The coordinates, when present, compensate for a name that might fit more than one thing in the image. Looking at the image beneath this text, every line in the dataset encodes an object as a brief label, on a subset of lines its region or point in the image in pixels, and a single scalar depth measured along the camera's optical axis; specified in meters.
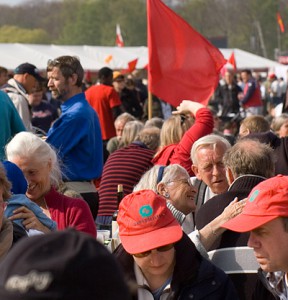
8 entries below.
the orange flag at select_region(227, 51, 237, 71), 52.58
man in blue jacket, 13.56
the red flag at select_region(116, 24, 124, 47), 74.21
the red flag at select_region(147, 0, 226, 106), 19.25
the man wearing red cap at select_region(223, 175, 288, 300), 7.03
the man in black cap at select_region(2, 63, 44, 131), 16.36
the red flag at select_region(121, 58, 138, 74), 49.94
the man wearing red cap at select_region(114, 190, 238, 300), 7.39
